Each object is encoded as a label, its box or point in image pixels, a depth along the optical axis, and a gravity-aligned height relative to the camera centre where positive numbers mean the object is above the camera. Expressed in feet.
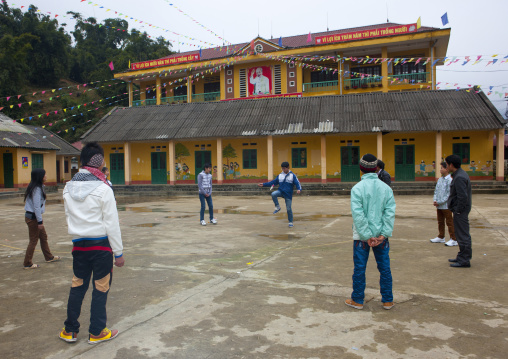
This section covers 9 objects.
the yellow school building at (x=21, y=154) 78.12 +3.35
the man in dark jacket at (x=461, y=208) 18.84 -2.26
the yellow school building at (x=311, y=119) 67.21 +8.50
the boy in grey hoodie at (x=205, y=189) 32.96 -1.92
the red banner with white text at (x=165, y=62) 96.22 +26.93
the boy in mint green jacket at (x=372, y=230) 13.43 -2.28
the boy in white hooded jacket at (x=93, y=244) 11.18 -2.22
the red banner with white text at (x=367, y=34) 79.52 +27.86
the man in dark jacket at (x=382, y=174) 25.92 -0.72
